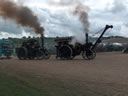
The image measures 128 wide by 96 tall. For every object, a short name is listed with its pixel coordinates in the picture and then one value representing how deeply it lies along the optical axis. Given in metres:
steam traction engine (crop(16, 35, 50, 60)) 16.99
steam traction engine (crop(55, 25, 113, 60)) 15.74
